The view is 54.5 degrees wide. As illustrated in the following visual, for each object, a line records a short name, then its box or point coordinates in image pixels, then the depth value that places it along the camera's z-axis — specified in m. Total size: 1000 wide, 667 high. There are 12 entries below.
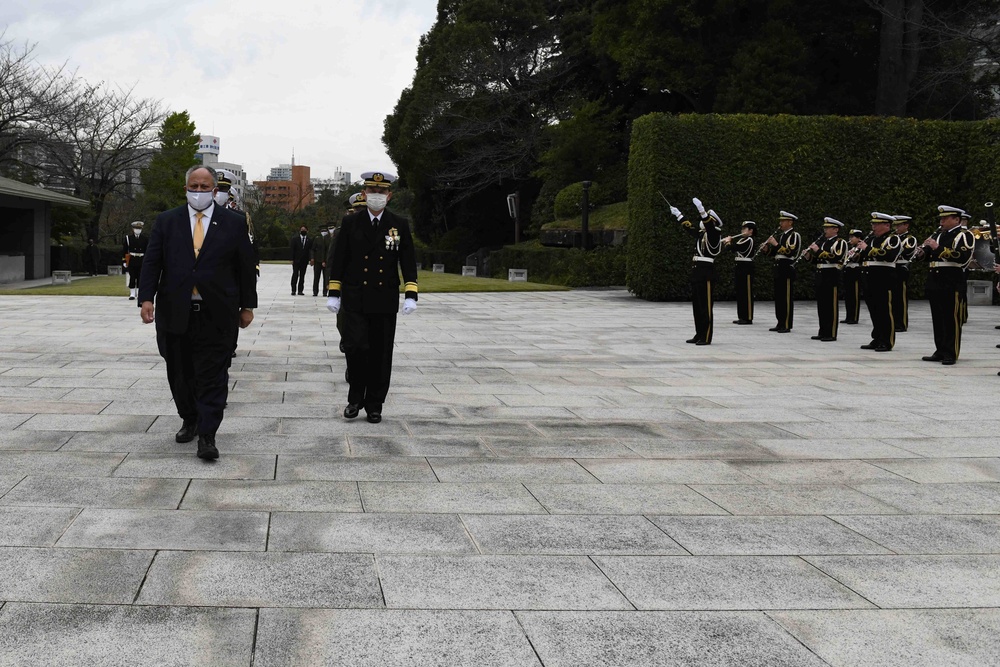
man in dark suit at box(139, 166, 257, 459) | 6.21
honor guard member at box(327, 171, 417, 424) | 7.50
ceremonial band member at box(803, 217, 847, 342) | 14.66
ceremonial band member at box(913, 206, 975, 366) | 11.95
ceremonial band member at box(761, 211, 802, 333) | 15.91
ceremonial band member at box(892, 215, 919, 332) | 14.08
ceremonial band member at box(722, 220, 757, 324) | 16.56
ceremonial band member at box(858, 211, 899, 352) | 13.39
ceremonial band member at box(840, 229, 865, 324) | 16.08
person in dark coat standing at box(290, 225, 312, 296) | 24.44
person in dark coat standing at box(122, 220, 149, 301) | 21.63
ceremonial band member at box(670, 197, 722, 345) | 13.75
